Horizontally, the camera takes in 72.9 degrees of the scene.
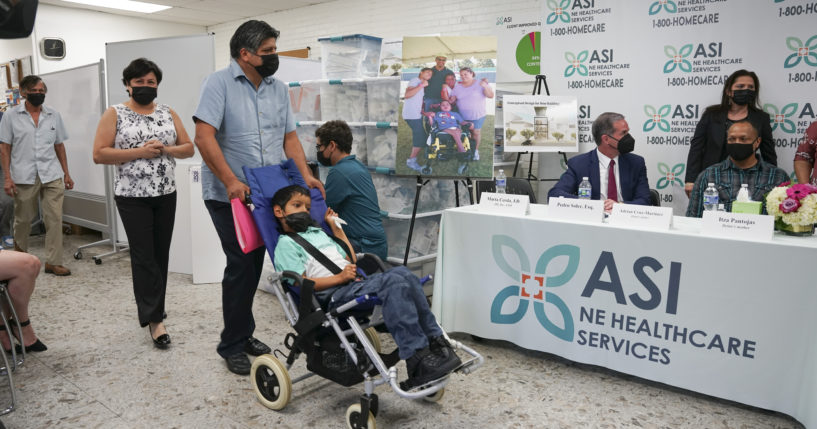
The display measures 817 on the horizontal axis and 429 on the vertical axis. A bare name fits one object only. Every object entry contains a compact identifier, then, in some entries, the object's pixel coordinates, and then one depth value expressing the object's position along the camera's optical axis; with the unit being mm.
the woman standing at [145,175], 2979
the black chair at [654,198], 3665
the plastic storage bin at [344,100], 4238
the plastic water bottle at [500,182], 3281
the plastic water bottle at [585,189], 3295
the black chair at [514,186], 3877
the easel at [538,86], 4945
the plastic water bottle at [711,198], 2692
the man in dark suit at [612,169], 3521
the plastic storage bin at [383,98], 4082
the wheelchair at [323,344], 2133
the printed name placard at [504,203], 2984
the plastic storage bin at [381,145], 4121
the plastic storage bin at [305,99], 4441
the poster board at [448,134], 3847
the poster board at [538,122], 4641
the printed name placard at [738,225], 2328
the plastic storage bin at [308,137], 4461
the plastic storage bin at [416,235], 4160
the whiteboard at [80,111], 5523
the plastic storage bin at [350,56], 4270
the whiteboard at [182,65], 4672
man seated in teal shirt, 3352
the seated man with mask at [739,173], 3000
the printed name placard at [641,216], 2586
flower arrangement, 2348
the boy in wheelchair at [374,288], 2113
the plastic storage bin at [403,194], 4117
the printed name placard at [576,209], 2760
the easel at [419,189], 3777
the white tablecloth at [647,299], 2268
